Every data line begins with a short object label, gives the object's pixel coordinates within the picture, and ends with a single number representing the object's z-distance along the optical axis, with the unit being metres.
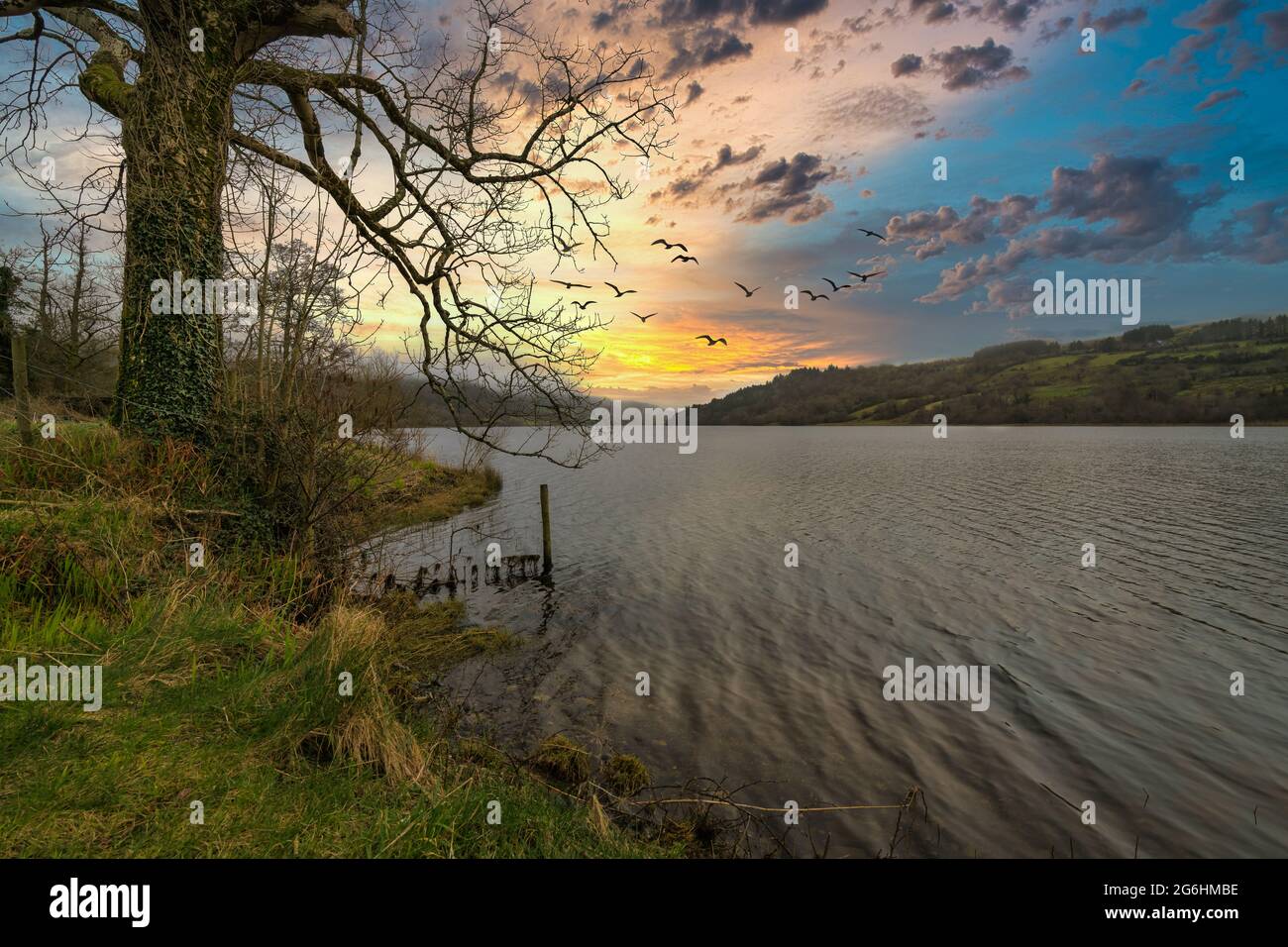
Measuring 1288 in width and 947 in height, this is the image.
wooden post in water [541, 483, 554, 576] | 18.23
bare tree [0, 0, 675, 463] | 7.96
